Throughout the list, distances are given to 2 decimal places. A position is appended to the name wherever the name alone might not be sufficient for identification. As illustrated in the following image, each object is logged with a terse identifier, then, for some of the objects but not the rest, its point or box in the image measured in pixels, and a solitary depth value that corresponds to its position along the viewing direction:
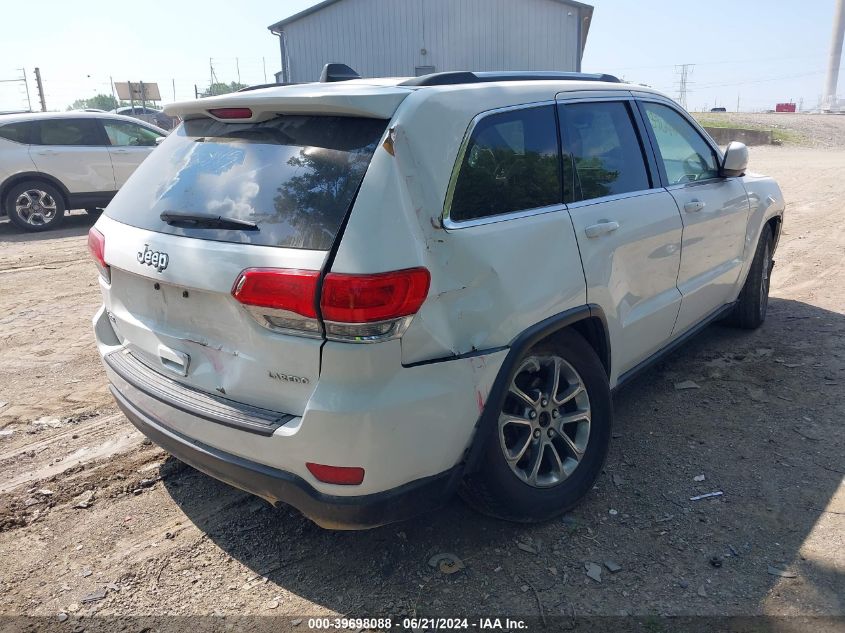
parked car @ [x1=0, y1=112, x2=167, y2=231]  10.38
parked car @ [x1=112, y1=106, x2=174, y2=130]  32.69
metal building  24.75
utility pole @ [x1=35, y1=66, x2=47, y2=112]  26.36
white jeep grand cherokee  2.23
